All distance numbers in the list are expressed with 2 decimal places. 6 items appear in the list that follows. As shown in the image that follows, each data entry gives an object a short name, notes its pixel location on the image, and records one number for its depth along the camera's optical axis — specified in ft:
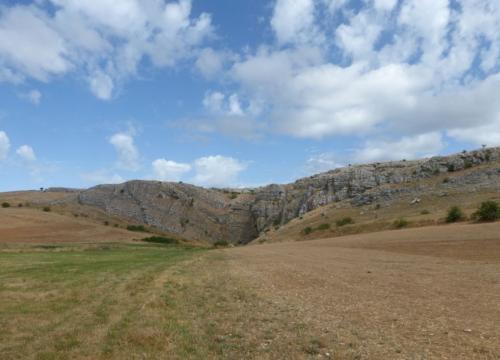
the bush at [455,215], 172.35
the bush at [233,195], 479.66
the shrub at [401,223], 189.10
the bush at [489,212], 157.07
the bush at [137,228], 352.40
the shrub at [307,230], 249.28
